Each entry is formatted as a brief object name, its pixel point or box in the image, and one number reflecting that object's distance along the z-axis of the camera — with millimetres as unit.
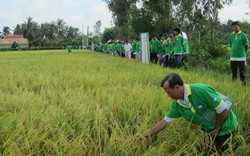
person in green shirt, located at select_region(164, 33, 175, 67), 7709
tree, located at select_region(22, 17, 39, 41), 60279
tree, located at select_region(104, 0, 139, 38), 24087
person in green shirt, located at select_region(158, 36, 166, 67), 8717
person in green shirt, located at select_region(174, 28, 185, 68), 6637
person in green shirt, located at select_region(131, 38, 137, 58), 12091
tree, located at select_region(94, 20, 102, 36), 61210
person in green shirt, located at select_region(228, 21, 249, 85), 4450
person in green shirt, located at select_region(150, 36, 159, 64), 9444
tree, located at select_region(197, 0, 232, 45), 17275
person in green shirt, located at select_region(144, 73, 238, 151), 1625
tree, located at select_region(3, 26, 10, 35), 72967
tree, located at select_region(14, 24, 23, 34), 65792
